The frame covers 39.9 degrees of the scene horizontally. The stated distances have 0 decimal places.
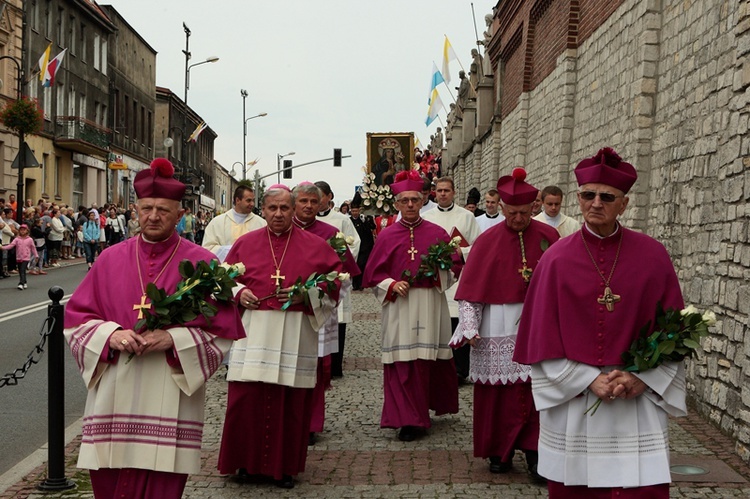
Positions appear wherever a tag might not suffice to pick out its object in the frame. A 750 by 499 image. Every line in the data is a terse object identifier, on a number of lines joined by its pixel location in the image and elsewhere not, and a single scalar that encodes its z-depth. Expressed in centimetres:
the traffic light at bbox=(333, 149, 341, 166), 5965
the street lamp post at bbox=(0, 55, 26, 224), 2773
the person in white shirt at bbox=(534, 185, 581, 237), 1038
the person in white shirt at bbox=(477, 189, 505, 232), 1396
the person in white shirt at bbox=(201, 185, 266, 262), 1091
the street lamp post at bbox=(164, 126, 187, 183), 3734
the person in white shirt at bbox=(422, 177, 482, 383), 1132
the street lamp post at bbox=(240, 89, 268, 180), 7223
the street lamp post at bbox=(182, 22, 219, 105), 4334
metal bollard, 678
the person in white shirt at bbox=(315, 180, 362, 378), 1128
